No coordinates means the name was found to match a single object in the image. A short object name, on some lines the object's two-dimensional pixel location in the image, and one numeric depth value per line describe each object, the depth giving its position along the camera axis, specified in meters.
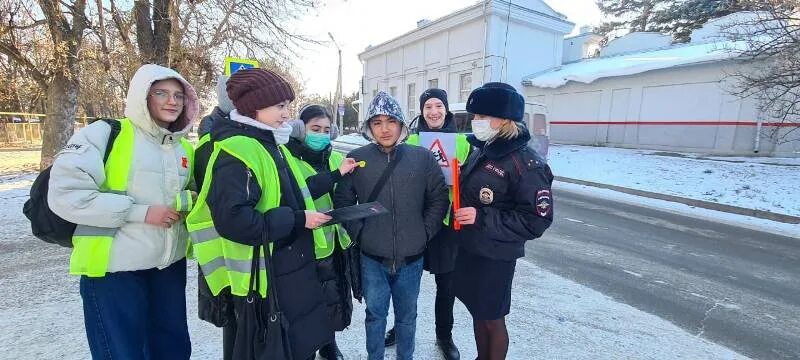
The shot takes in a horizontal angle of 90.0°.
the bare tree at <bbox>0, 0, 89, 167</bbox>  9.02
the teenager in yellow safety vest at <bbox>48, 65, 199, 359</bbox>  1.74
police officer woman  2.13
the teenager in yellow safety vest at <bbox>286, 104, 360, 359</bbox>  2.07
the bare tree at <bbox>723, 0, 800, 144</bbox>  9.65
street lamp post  22.79
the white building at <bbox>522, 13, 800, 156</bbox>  13.84
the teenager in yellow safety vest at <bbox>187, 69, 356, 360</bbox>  1.65
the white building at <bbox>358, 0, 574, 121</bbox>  21.47
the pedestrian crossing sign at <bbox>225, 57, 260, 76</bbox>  5.07
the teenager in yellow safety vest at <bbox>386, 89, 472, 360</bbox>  2.60
